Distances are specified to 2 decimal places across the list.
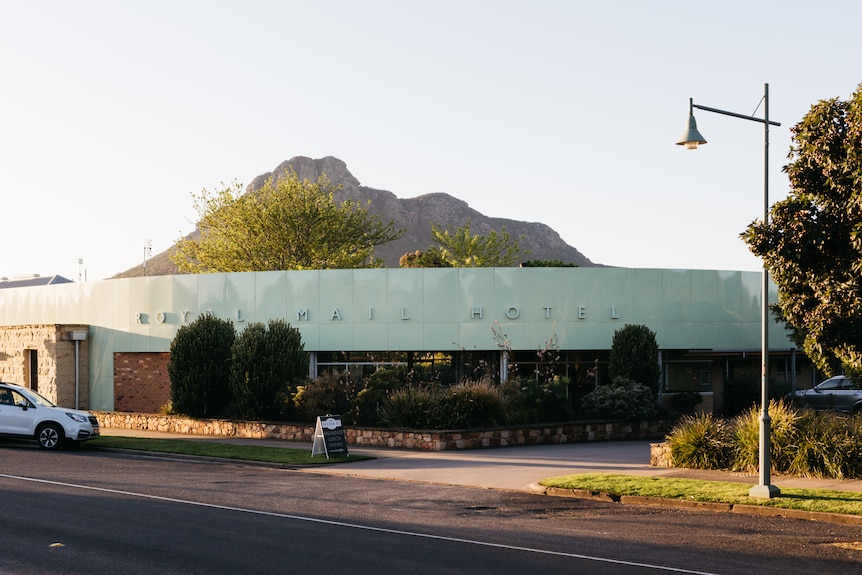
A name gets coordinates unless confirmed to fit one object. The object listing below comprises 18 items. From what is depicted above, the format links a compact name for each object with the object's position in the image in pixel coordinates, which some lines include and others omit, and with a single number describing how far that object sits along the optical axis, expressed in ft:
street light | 53.42
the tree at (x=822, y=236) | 51.31
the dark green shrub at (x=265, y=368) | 98.73
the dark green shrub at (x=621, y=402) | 97.09
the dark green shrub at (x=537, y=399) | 93.66
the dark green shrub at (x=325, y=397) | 94.89
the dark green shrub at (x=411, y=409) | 87.66
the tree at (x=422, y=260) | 255.70
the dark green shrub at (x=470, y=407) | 87.51
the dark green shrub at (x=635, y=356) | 103.50
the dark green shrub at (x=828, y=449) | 60.70
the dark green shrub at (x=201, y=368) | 103.86
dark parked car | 108.68
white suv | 83.76
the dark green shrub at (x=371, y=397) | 92.79
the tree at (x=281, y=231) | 221.66
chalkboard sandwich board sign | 76.84
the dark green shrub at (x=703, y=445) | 66.74
